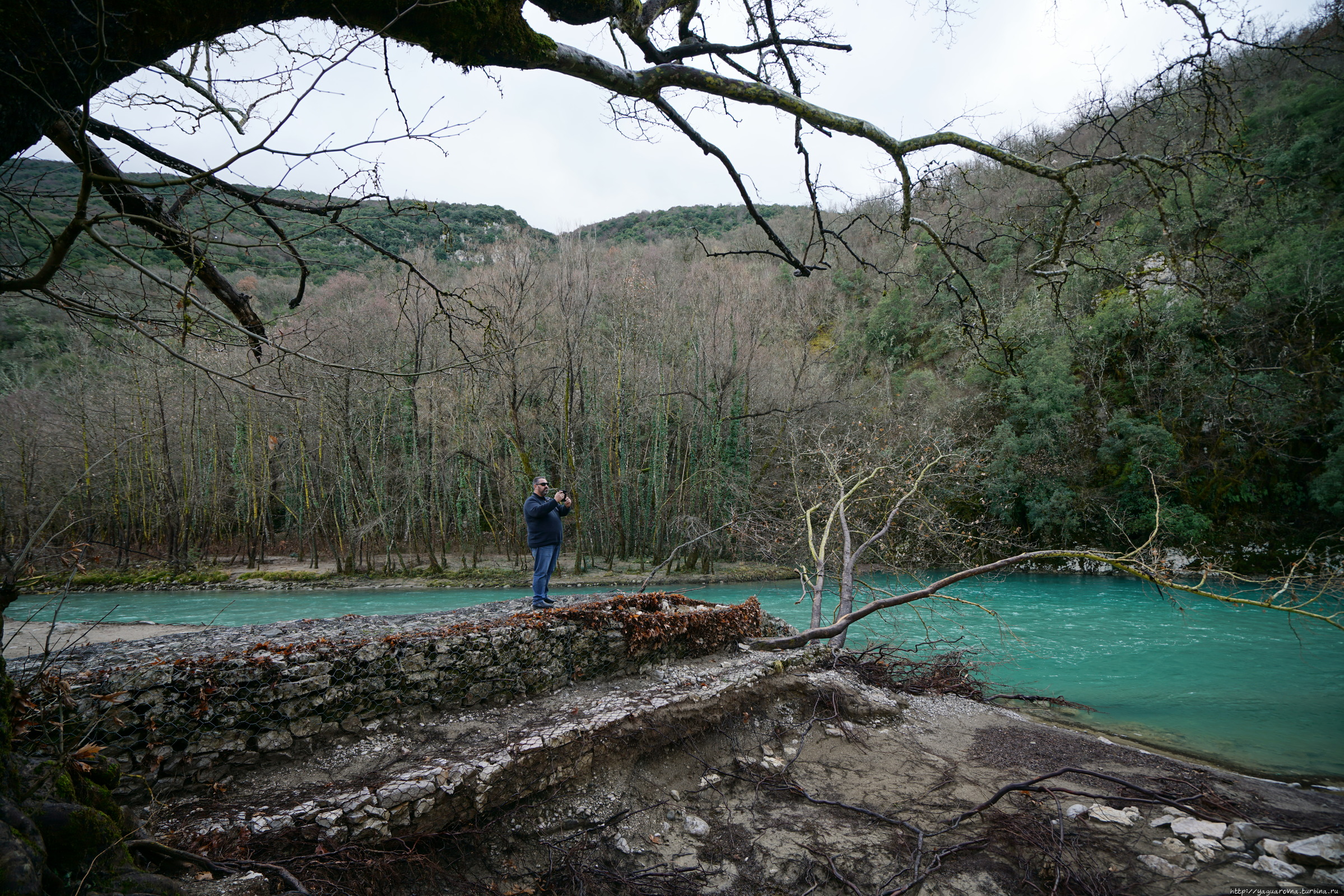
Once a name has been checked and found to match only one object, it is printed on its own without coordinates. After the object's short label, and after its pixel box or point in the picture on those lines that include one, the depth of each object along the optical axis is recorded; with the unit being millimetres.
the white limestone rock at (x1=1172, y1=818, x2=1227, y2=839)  4496
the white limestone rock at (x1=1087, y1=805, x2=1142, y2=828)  4672
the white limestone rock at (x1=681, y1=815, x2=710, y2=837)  4555
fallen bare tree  5496
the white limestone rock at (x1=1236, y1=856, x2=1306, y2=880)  4006
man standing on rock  8266
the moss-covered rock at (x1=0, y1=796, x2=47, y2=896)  1814
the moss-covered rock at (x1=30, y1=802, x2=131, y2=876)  2195
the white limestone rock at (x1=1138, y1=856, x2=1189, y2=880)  4047
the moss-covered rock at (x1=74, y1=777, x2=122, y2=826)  2498
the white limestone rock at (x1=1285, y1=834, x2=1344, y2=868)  3994
